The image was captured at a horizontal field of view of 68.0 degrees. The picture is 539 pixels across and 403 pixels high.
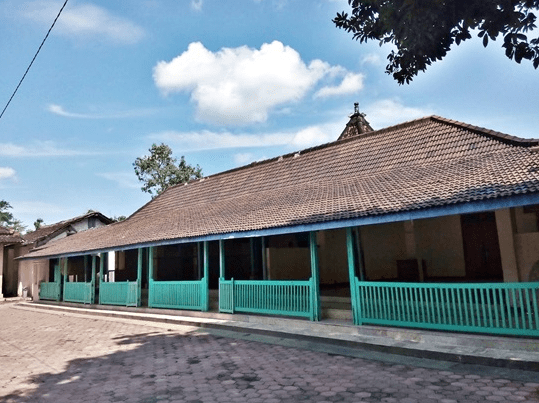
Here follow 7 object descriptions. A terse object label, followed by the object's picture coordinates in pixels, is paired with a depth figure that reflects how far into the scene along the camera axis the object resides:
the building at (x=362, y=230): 7.07
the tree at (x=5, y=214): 55.51
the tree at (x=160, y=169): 39.06
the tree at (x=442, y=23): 5.05
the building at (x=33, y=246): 24.44
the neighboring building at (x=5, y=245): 24.34
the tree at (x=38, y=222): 45.38
